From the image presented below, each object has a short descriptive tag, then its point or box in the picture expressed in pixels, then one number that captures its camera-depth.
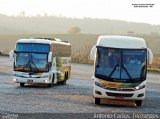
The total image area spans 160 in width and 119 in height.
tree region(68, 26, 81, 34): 171.27
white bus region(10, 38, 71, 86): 35.06
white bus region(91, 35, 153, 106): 24.47
